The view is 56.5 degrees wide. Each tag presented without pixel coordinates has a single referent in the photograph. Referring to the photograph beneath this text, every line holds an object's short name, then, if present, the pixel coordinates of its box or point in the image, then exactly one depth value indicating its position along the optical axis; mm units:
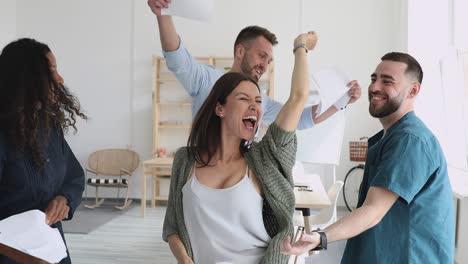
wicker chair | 7109
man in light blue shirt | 2029
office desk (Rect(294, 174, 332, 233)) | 3048
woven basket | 6293
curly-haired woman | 1549
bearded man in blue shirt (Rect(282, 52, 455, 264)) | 1393
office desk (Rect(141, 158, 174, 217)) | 6203
